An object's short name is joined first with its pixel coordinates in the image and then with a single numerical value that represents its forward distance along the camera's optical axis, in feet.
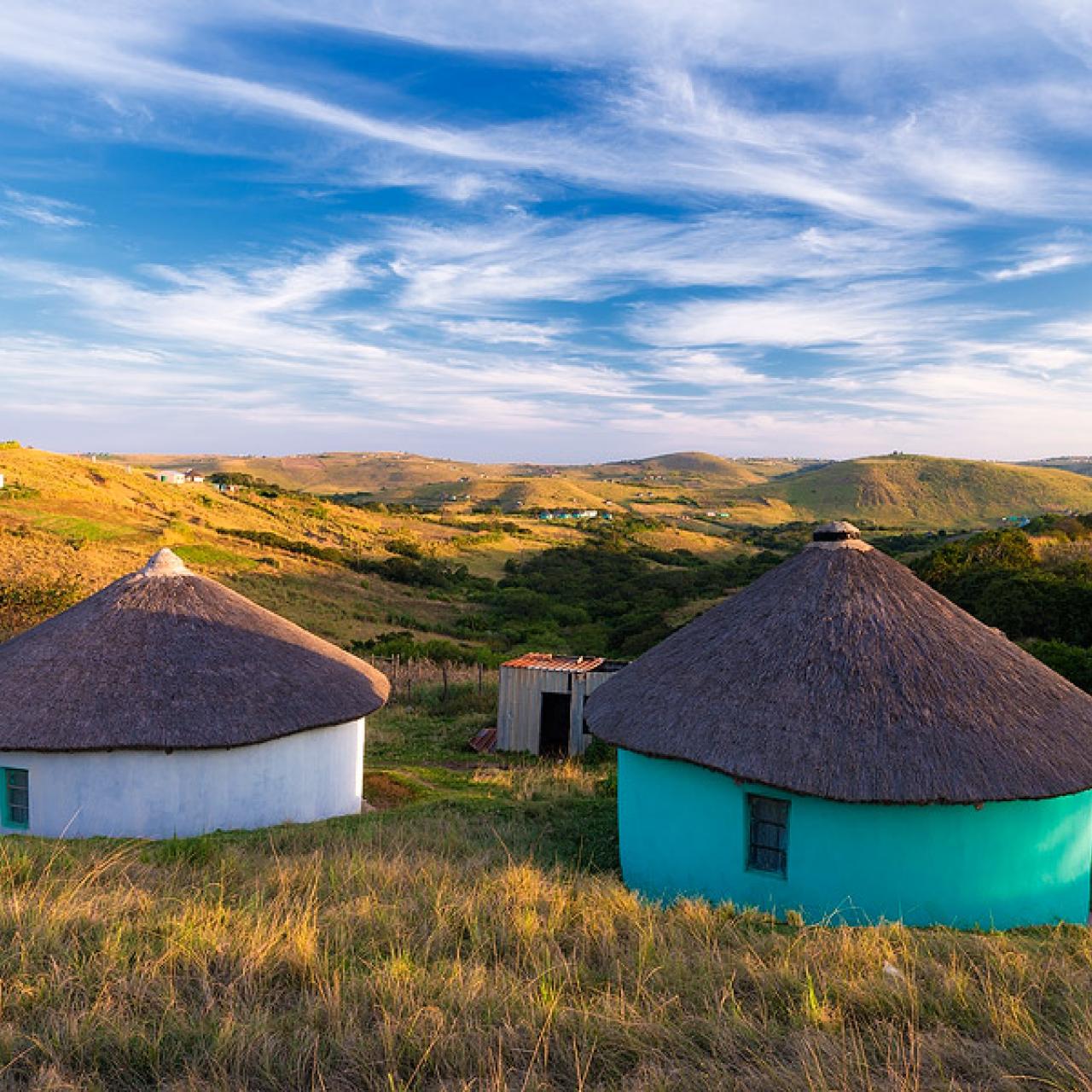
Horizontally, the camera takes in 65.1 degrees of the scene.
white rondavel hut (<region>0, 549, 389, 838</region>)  43.68
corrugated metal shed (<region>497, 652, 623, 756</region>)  73.72
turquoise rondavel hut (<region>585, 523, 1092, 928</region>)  31.83
